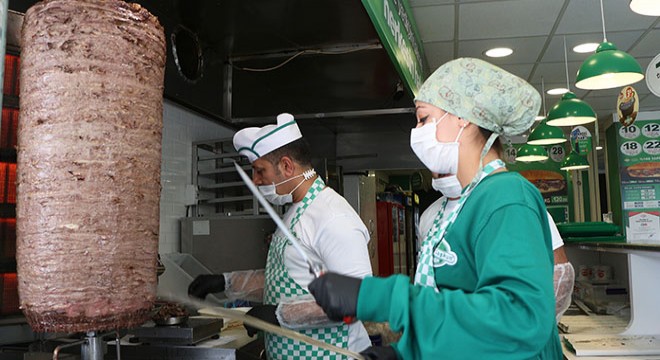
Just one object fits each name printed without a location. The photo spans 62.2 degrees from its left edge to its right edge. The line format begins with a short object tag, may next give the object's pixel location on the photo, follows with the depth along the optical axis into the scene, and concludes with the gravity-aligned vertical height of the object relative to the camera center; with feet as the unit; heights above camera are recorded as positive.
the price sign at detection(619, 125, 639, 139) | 28.53 +4.81
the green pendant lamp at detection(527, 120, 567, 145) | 22.45 +3.75
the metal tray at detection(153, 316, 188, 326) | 7.38 -1.20
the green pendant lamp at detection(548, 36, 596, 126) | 17.02 +3.53
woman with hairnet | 3.61 -0.22
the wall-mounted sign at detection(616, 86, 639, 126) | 18.20 +3.97
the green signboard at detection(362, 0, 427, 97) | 8.43 +3.55
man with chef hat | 7.05 -0.26
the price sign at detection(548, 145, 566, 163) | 36.22 +4.75
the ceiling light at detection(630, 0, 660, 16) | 11.93 +4.81
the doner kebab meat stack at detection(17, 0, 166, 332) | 3.64 +0.43
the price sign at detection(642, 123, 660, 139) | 28.12 +4.83
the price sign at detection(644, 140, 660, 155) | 28.09 +3.96
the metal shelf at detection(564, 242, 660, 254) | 9.84 -0.47
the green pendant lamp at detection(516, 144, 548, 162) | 26.43 +3.54
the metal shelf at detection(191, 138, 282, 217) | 14.96 +1.29
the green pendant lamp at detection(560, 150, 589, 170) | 27.99 +3.25
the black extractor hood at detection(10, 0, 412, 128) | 9.06 +3.64
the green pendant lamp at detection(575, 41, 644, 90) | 13.21 +3.82
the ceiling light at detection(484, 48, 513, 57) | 20.52 +6.59
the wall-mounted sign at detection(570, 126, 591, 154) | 27.12 +4.26
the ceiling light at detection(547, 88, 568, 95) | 26.87 +6.67
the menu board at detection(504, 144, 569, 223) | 36.12 +2.98
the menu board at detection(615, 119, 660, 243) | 27.99 +2.30
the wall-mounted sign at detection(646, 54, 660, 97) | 14.21 +3.89
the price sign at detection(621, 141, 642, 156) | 28.37 +3.94
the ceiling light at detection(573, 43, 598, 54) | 20.18 +6.62
